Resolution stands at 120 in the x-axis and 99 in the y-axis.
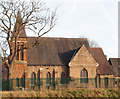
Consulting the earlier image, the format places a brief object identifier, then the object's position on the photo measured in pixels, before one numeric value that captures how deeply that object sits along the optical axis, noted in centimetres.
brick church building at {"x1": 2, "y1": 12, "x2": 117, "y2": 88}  4353
